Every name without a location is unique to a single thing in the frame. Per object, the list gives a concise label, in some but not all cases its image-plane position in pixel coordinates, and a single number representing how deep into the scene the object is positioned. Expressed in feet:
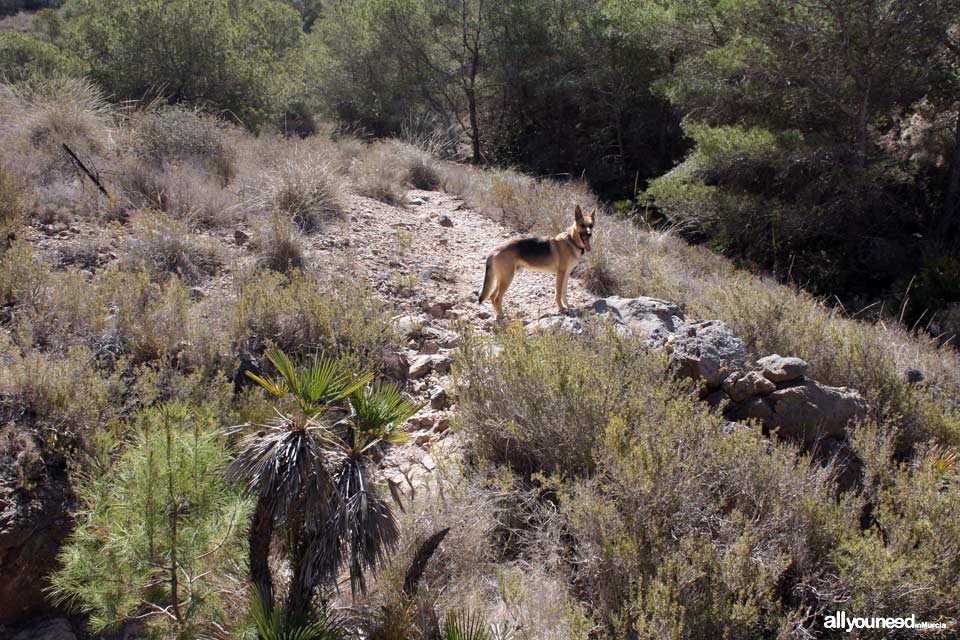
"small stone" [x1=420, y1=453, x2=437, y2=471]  12.99
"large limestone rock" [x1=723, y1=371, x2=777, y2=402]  13.34
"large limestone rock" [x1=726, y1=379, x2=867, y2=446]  12.76
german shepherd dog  19.07
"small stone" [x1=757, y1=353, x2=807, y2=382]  13.44
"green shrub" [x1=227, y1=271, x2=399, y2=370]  15.60
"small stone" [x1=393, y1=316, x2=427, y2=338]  17.97
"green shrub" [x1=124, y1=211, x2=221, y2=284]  18.24
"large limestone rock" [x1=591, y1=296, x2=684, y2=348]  15.43
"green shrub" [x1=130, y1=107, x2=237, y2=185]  27.04
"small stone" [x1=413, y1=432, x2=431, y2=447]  14.23
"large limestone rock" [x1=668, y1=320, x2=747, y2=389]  13.73
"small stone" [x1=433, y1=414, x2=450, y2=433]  14.44
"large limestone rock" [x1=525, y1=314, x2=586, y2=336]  15.83
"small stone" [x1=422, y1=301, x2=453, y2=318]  20.27
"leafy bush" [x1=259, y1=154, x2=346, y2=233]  24.07
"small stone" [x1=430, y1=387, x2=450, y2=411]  15.23
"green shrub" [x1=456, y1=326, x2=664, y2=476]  11.71
